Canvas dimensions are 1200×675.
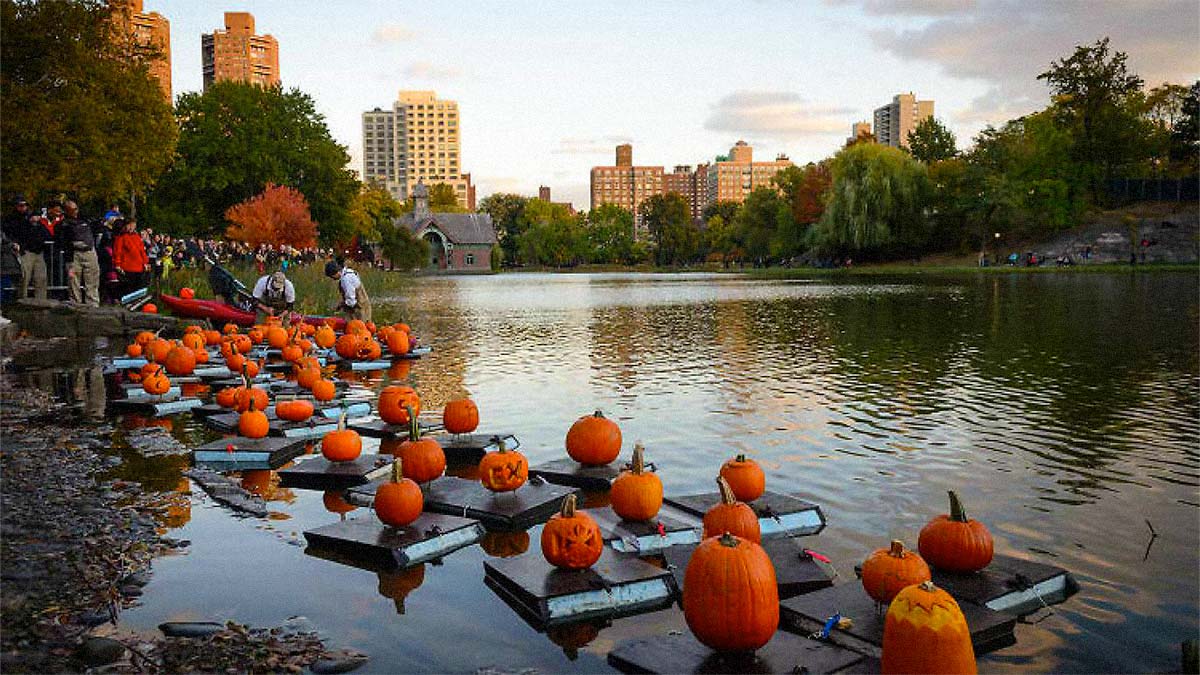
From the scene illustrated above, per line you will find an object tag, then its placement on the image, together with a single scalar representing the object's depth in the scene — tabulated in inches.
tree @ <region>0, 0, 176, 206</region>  760.3
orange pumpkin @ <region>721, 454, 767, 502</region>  283.6
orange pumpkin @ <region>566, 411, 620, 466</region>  343.0
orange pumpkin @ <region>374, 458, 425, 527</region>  266.4
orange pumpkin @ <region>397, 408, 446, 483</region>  314.0
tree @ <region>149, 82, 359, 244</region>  2221.9
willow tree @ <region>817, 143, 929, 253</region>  3004.4
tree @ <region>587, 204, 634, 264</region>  5876.0
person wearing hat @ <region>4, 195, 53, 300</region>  778.8
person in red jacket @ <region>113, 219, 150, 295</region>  869.8
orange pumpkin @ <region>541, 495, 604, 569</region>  228.4
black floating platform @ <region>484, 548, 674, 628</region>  213.8
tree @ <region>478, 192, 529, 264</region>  5969.5
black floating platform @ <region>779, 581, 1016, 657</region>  192.5
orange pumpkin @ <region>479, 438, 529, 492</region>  298.8
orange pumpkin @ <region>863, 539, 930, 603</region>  198.8
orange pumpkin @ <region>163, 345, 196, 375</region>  591.2
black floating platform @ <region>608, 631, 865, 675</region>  180.9
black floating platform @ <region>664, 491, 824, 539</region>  275.4
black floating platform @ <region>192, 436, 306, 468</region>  361.7
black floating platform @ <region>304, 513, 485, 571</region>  252.7
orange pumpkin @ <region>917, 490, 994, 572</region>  224.8
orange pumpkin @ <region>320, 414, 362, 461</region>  344.8
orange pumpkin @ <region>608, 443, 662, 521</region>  270.1
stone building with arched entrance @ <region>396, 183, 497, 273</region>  4667.8
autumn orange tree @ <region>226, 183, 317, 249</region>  2005.4
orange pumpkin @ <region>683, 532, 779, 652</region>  185.3
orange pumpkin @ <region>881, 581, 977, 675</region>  165.6
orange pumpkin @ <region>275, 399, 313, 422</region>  427.5
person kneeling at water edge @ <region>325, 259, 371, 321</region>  853.2
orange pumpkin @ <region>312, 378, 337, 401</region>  489.4
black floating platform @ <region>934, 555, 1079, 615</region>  214.7
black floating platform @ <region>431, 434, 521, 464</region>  379.9
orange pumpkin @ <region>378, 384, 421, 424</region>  418.9
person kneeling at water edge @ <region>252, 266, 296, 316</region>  855.7
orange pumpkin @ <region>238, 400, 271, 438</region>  385.7
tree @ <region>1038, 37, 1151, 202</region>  3297.2
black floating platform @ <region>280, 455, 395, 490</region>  333.7
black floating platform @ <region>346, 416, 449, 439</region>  418.3
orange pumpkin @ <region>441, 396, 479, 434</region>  390.0
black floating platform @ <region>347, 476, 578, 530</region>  285.6
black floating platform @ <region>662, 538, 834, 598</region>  229.3
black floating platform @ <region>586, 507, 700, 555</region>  258.2
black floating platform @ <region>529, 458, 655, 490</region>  331.6
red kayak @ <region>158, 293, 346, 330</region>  834.2
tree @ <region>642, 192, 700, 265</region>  5413.4
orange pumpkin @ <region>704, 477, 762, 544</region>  235.0
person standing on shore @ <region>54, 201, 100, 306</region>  792.9
